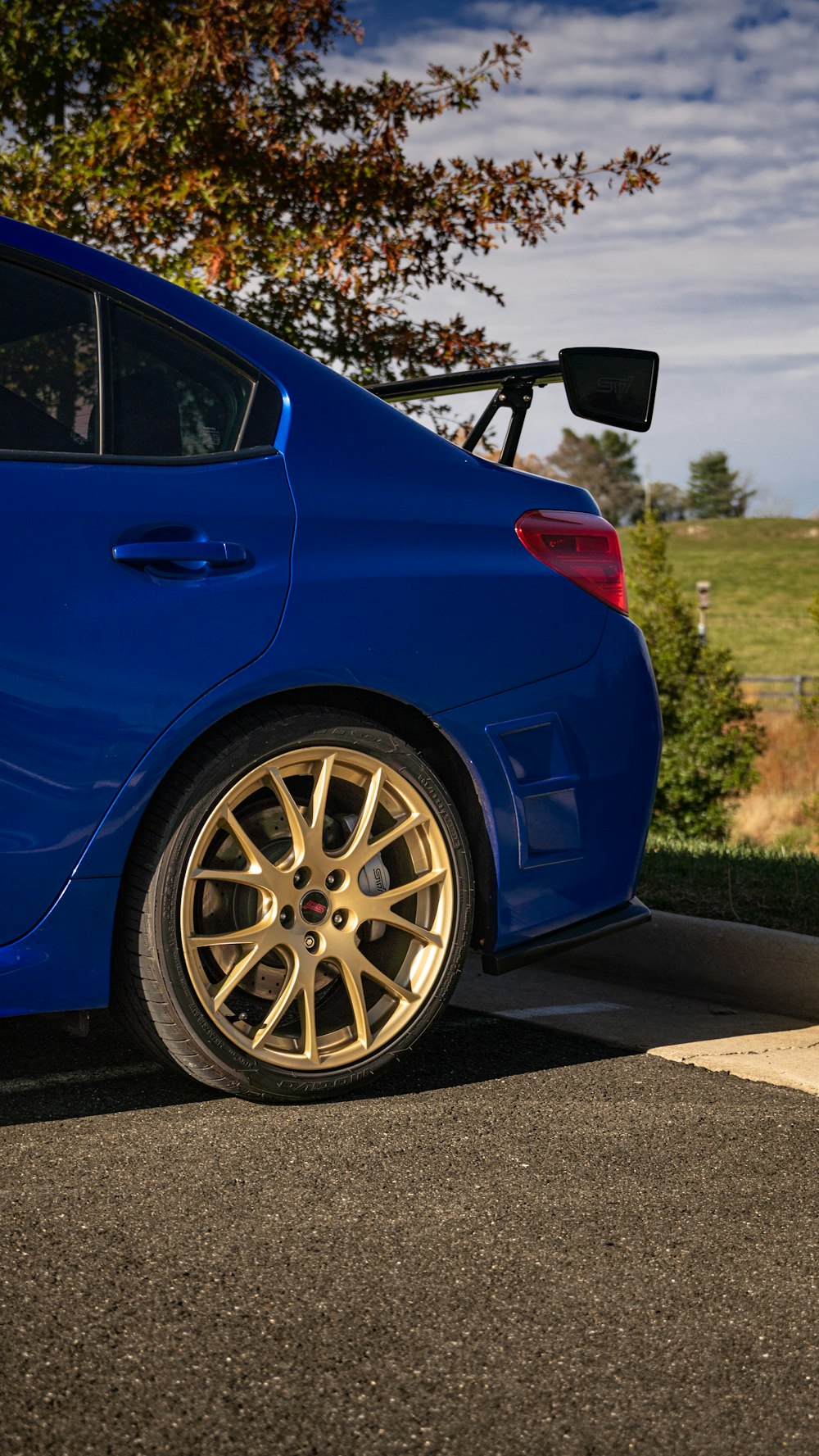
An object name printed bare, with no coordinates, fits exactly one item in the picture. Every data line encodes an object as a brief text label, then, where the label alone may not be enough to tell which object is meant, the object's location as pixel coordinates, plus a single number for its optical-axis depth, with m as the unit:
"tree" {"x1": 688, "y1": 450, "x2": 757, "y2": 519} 133.75
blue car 2.72
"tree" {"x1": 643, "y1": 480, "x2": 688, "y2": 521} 129.25
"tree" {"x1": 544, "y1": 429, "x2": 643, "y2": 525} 127.31
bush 16.39
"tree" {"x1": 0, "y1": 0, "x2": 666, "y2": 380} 6.81
